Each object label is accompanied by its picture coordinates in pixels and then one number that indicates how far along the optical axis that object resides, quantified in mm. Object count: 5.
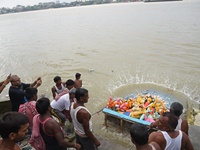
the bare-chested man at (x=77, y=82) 5670
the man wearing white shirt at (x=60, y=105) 3799
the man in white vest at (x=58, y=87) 5001
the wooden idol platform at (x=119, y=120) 4582
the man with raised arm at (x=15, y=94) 3779
